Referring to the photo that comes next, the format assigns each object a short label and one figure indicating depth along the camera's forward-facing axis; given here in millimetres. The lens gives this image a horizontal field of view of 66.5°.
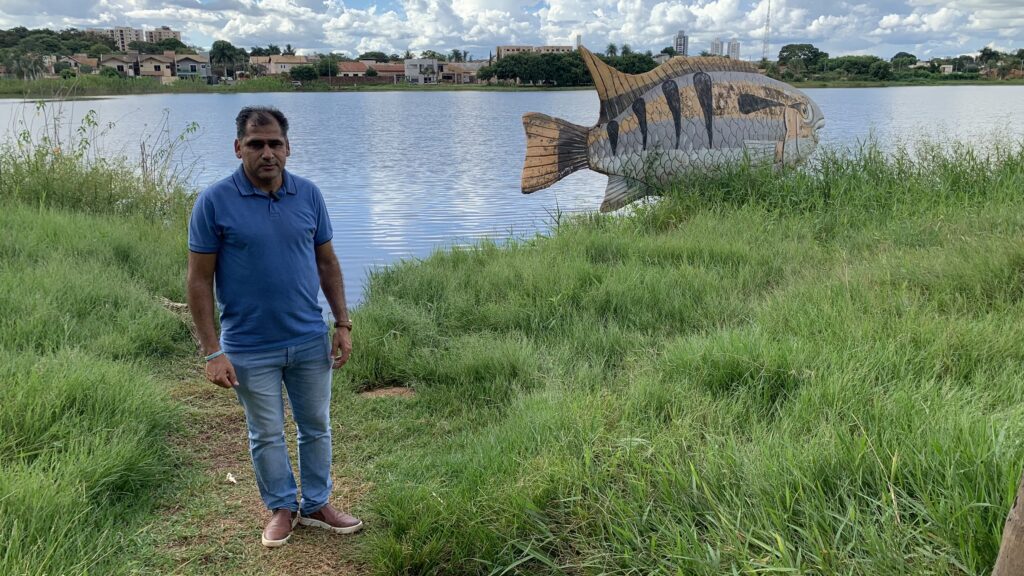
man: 2541
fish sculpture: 7258
